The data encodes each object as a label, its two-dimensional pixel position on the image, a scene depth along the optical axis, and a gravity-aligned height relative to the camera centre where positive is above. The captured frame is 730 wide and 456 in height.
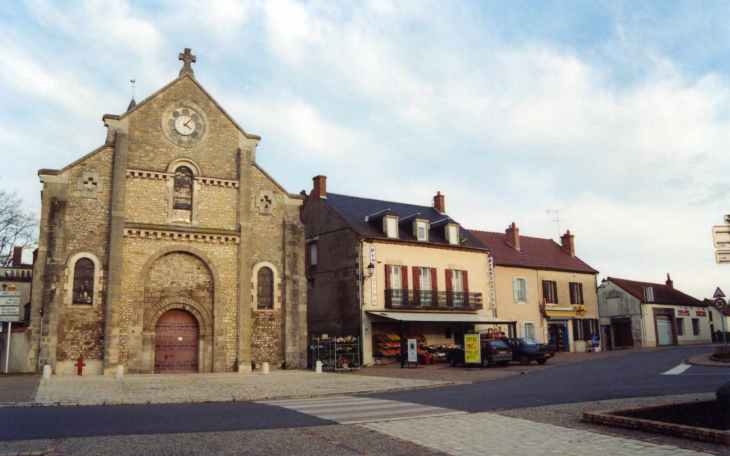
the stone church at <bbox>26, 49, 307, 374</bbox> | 21.42 +3.16
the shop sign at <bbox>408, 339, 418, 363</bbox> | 25.66 -0.85
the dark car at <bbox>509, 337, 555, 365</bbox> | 25.31 -0.93
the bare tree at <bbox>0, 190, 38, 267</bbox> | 36.56 +6.56
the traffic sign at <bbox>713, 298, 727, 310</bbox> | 19.23 +0.71
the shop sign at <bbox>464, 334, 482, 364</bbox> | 24.58 -0.78
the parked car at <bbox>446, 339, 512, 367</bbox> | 24.75 -0.94
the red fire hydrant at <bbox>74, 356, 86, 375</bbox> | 20.98 -0.97
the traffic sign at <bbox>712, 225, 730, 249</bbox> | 8.88 +1.31
